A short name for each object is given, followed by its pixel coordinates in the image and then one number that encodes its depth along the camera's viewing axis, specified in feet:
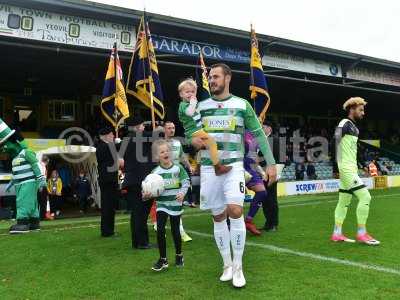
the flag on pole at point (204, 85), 39.27
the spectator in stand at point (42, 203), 39.91
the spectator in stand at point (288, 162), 75.10
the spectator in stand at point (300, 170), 71.45
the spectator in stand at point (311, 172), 72.43
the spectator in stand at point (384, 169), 87.28
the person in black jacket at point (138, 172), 21.45
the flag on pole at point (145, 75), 30.58
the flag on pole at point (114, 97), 36.78
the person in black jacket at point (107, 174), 25.02
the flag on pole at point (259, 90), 32.71
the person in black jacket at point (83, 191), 47.06
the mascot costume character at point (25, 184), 27.84
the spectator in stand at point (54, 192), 44.16
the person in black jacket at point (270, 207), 26.31
